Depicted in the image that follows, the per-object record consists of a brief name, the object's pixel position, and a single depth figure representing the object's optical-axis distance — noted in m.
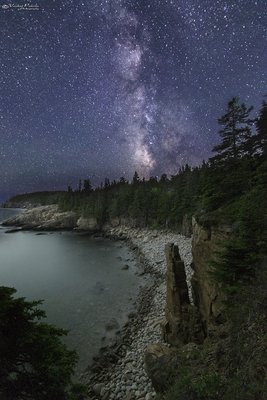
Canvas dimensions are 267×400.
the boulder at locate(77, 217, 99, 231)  77.37
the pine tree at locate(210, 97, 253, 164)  20.45
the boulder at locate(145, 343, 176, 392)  8.49
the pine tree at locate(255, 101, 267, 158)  24.27
